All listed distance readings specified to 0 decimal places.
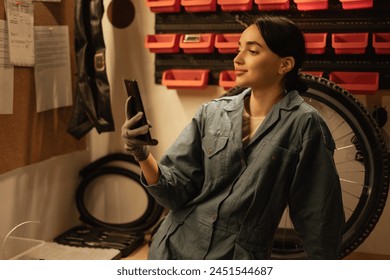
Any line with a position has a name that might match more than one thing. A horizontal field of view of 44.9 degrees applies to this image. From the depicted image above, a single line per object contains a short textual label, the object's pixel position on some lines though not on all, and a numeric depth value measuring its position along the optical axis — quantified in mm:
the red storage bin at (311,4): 1862
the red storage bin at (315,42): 1911
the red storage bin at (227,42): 2010
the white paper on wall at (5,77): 1812
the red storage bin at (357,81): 1874
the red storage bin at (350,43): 1854
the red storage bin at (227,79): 2054
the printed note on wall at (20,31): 1832
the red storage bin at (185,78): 2092
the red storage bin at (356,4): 1812
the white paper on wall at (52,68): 2021
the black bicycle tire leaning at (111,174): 2312
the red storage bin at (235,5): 1951
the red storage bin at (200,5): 2025
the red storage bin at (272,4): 1908
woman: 1252
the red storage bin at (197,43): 2049
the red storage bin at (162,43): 2099
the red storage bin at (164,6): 2057
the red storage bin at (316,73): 1944
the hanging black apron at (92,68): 2088
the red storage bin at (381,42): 1825
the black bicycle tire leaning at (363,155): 1731
